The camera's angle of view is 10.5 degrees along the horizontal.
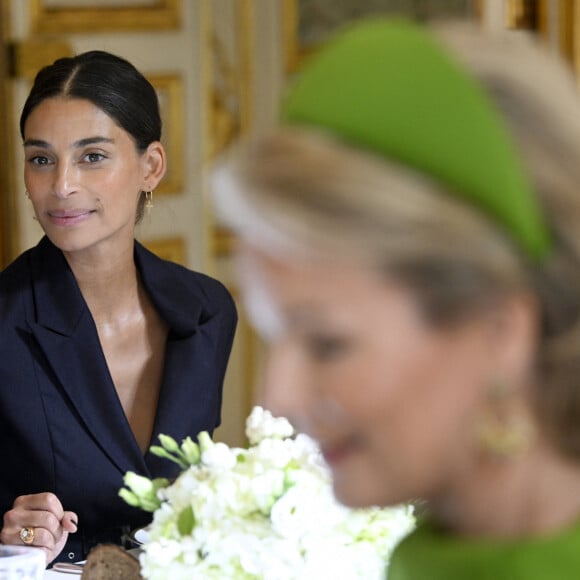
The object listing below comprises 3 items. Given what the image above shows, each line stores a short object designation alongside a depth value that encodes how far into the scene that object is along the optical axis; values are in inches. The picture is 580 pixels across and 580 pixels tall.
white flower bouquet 117.2
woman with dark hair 140.2
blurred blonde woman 69.8
